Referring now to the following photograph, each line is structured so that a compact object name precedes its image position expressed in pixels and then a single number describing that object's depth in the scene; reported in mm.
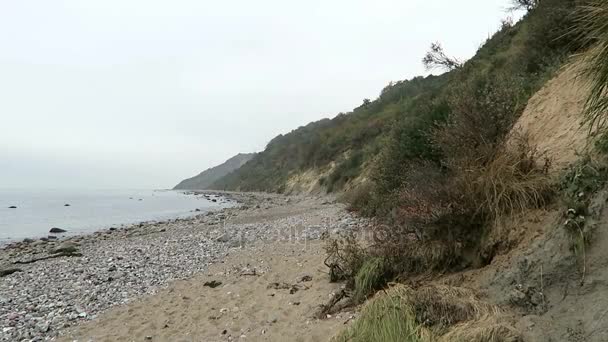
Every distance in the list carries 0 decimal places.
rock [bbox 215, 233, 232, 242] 14480
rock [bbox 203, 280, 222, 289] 8373
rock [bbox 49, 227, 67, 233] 27859
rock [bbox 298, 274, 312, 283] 7342
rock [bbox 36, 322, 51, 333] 6873
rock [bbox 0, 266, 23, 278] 12627
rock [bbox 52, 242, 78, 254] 16172
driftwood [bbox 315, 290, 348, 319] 5474
